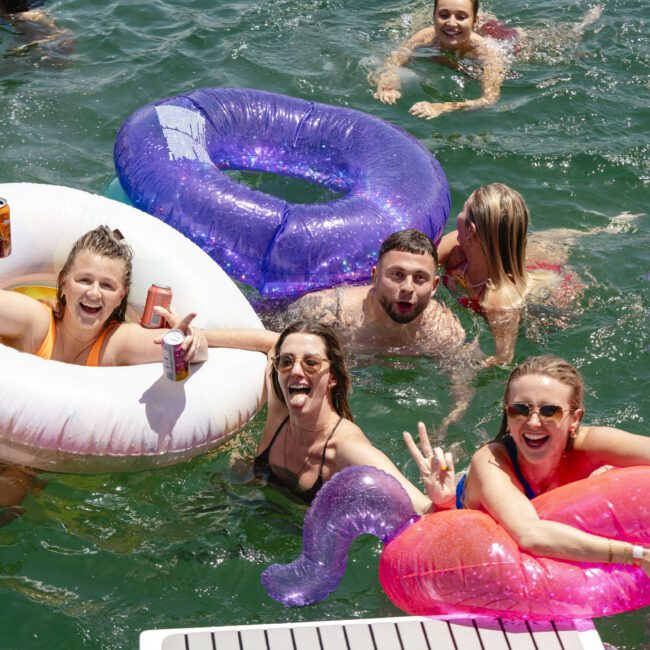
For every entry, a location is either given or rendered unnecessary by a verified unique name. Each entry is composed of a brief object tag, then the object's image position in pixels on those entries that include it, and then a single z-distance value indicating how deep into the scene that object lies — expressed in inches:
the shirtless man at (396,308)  227.9
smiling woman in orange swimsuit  202.4
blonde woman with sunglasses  158.1
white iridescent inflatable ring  193.6
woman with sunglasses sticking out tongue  185.0
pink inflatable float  155.5
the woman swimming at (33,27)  373.7
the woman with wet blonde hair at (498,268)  242.2
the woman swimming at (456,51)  347.9
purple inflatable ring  251.4
